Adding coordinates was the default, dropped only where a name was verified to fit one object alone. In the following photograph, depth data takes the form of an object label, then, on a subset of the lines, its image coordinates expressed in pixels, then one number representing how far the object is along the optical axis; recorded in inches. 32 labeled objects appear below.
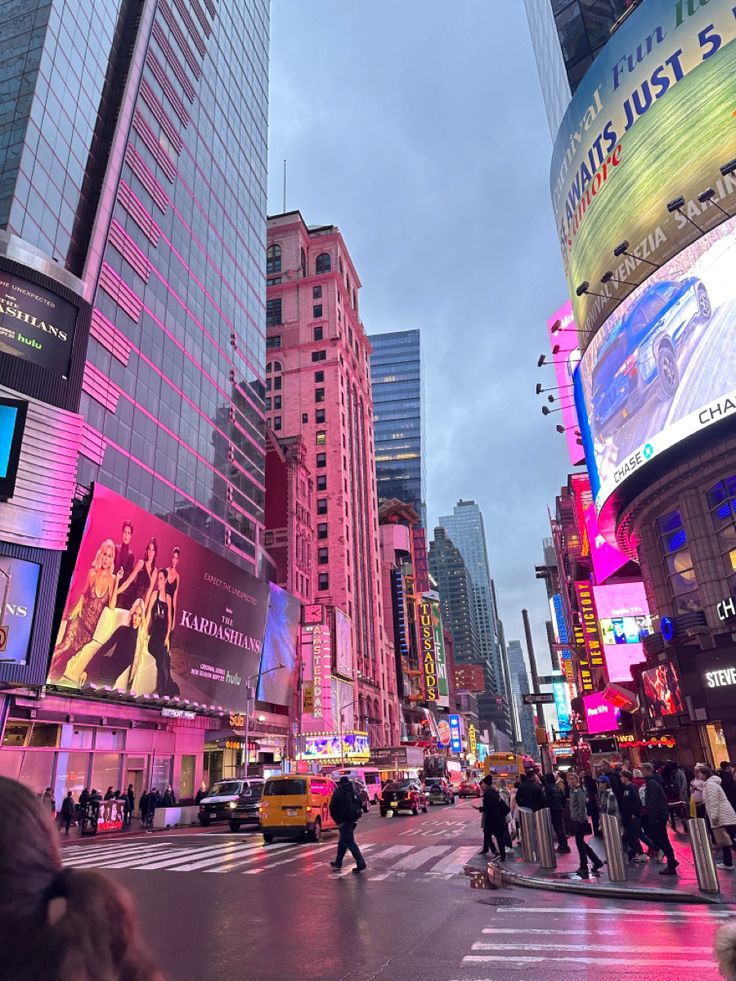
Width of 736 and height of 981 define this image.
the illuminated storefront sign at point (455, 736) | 6412.4
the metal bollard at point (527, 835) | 641.6
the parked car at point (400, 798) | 1529.3
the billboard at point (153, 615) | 1357.5
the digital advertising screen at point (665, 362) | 1125.1
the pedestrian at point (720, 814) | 532.7
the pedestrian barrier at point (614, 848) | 506.0
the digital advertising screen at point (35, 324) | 1267.2
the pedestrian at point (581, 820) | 533.6
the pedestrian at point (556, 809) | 709.9
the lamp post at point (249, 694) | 1943.5
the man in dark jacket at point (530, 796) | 668.1
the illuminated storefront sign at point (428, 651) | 5172.2
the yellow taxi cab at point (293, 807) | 883.4
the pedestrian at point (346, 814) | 573.9
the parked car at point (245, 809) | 1107.2
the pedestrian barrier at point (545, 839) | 584.9
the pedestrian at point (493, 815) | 657.0
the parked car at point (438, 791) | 2053.4
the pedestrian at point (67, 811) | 1168.8
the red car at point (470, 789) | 2365.2
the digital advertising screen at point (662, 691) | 1252.5
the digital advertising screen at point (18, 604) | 1158.3
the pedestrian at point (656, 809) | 571.6
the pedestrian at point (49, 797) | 1059.8
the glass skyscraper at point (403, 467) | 7598.4
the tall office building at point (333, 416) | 3725.4
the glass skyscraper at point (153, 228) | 1467.8
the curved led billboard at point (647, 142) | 1232.8
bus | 1926.7
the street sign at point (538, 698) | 2593.5
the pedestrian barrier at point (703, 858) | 444.5
